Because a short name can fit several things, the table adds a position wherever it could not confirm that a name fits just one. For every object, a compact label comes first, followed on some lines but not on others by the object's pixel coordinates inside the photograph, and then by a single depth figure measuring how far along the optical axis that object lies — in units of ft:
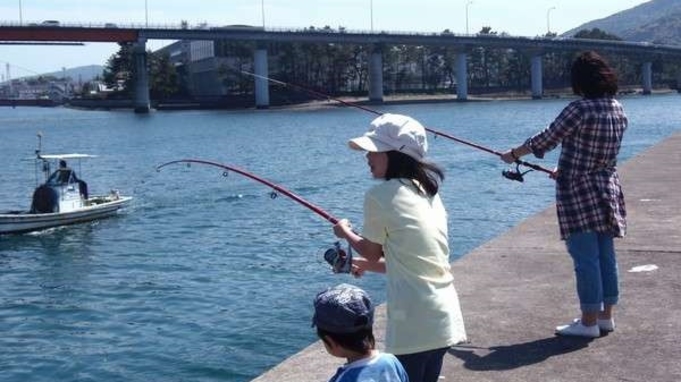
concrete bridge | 312.71
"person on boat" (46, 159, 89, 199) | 81.66
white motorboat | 78.23
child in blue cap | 10.61
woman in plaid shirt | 18.60
